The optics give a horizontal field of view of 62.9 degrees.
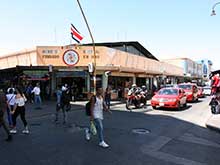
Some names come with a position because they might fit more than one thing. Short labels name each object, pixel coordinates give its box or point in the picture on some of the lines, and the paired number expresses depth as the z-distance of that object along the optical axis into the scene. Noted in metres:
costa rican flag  15.90
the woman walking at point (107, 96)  12.03
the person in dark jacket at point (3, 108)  5.44
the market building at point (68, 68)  16.30
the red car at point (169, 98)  11.77
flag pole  11.62
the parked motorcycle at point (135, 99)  12.33
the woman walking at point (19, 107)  6.16
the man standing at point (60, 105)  7.85
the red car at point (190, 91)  15.96
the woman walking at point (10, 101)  6.46
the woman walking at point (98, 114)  5.09
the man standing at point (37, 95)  11.97
